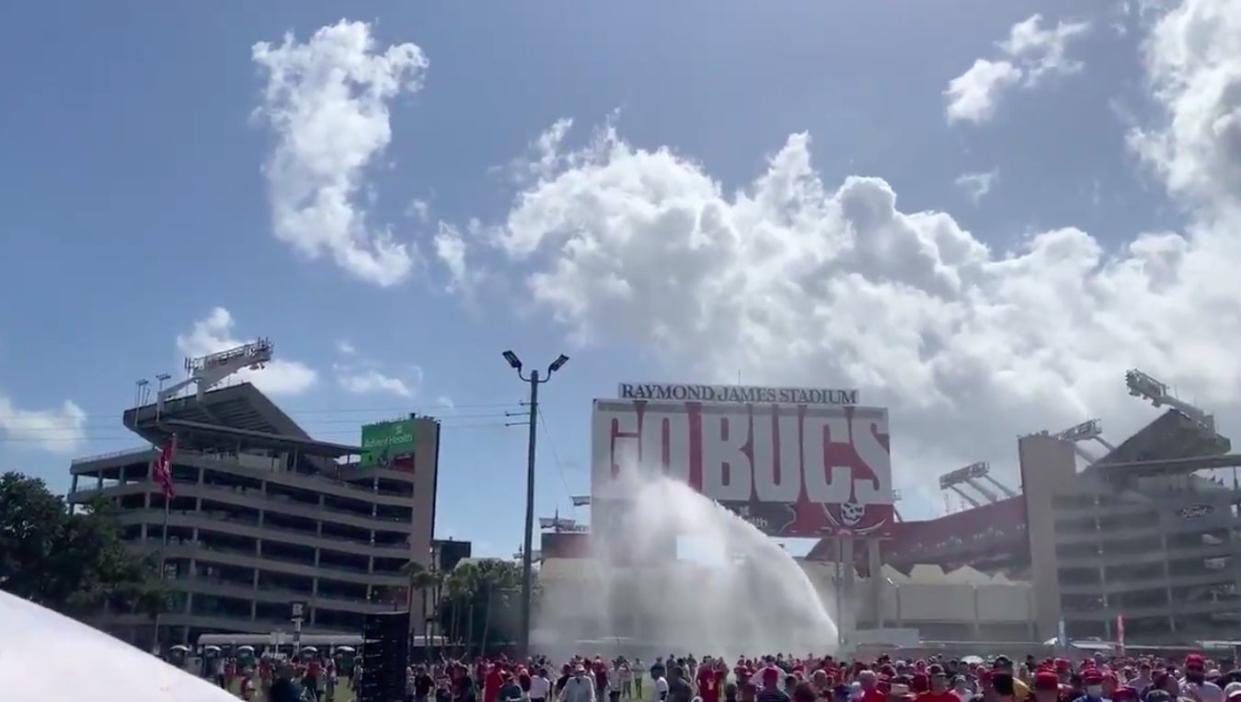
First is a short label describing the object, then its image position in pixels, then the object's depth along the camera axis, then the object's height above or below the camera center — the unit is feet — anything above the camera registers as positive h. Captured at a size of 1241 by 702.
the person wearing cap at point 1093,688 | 30.63 -1.54
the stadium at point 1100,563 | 312.50 +17.26
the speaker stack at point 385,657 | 68.33 -2.24
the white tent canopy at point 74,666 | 10.67 -0.49
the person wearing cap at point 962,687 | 47.06 -2.45
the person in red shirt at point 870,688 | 36.22 -2.04
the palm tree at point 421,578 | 288.71 +9.84
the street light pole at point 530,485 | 105.61 +12.03
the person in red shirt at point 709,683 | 88.02 -4.70
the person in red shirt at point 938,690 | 30.76 -1.74
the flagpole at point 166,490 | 190.43 +21.16
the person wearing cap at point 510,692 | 62.34 -3.81
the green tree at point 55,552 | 213.87 +11.27
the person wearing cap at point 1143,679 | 58.92 -2.61
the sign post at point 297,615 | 125.14 +0.20
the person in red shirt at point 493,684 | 72.49 -3.95
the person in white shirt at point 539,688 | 81.27 -4.66
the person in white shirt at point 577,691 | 73.61 -4.32
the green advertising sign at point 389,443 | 357.82 +52.84
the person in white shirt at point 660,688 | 87.16 -4.97
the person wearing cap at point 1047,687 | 26.89 -1.33
